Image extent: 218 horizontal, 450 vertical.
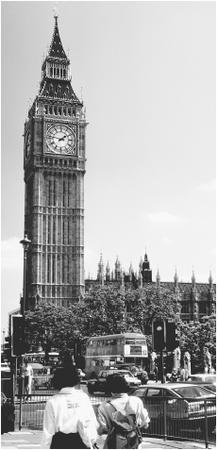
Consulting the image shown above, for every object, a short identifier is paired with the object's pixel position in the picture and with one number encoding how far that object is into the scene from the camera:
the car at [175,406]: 13.20
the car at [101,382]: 32.07
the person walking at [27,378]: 31.63
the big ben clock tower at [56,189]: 99.06
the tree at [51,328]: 72.50
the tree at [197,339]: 72.06
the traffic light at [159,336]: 14.45
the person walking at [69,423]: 6.37
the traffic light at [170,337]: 14.43
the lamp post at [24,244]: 25.26
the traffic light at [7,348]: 20.02
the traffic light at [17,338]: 17.44
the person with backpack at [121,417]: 7.00
